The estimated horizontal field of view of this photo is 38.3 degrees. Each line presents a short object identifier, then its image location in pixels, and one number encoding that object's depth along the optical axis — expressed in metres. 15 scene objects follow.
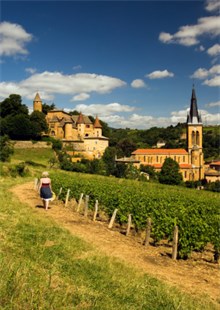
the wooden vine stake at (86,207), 16.03
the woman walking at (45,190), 15.01
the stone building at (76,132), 80.12
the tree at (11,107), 78.19
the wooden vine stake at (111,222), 14.06
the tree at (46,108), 94.93
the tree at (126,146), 117.04
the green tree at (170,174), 77.50
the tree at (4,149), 46.09
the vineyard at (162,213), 11.15
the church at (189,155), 93.81
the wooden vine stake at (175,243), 10.55
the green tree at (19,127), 71.06
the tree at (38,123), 73.74
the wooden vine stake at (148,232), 11.71
